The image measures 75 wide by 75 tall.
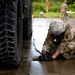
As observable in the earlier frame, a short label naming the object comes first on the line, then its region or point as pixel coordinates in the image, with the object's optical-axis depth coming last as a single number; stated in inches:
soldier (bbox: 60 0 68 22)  923.9
